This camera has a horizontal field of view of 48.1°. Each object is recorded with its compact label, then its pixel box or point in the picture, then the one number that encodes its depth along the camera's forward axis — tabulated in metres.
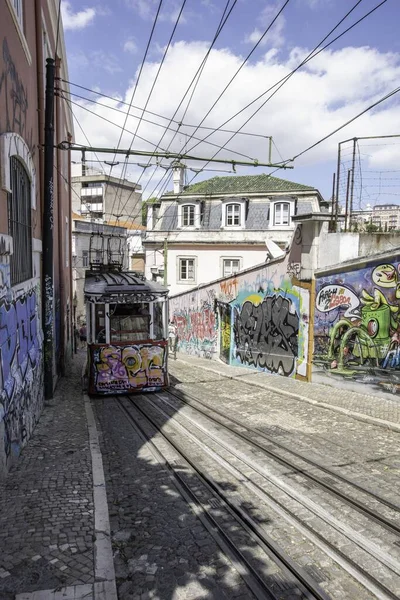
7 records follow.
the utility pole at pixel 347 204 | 12.92
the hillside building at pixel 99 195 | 52.44
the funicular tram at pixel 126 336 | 11.12
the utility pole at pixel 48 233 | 10.49
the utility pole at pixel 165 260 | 26.06
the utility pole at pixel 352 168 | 12.42
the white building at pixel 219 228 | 26.88
